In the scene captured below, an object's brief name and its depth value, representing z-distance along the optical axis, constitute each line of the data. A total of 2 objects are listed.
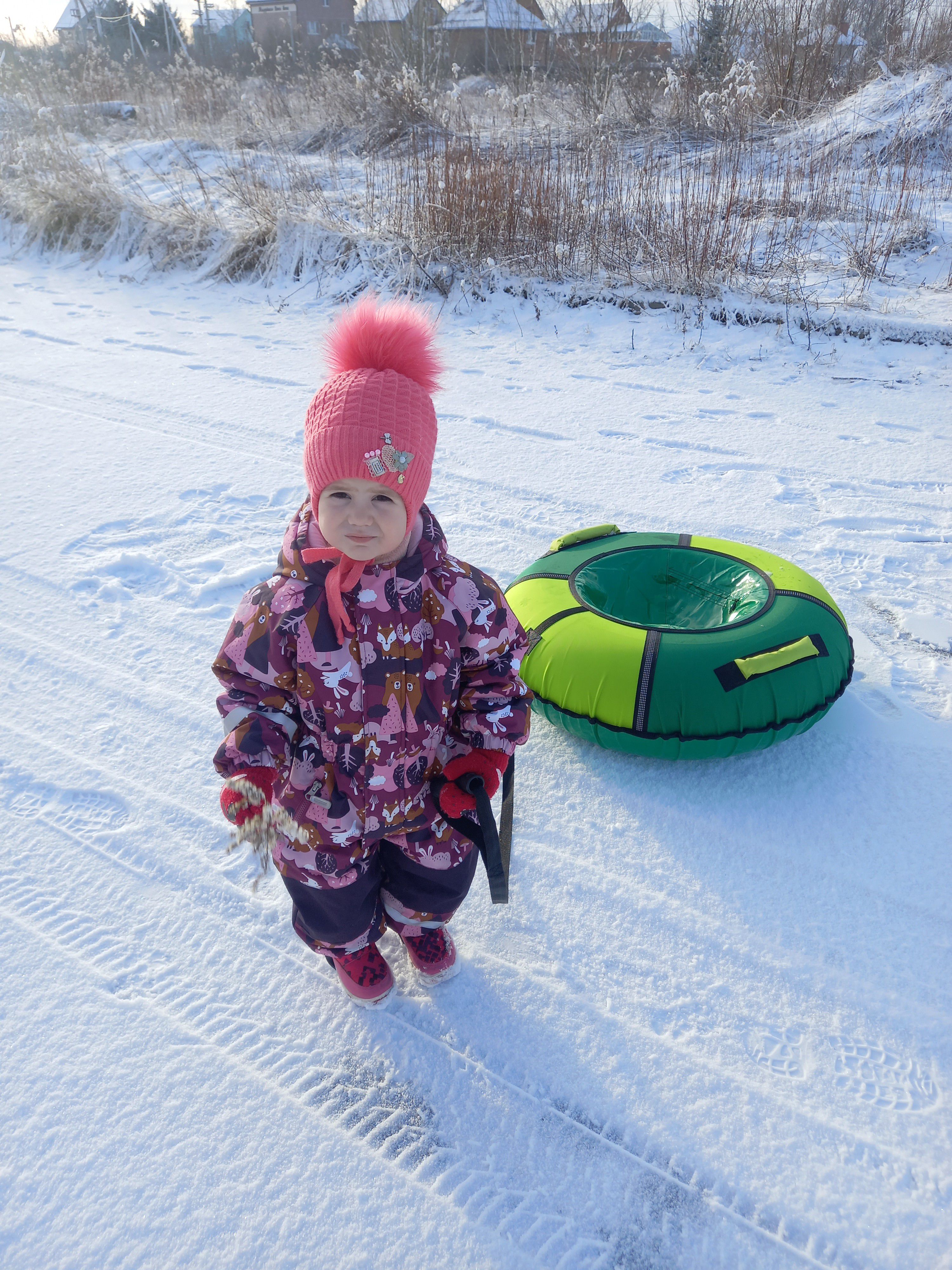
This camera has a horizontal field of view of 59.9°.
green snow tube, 2.12
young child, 1.36
